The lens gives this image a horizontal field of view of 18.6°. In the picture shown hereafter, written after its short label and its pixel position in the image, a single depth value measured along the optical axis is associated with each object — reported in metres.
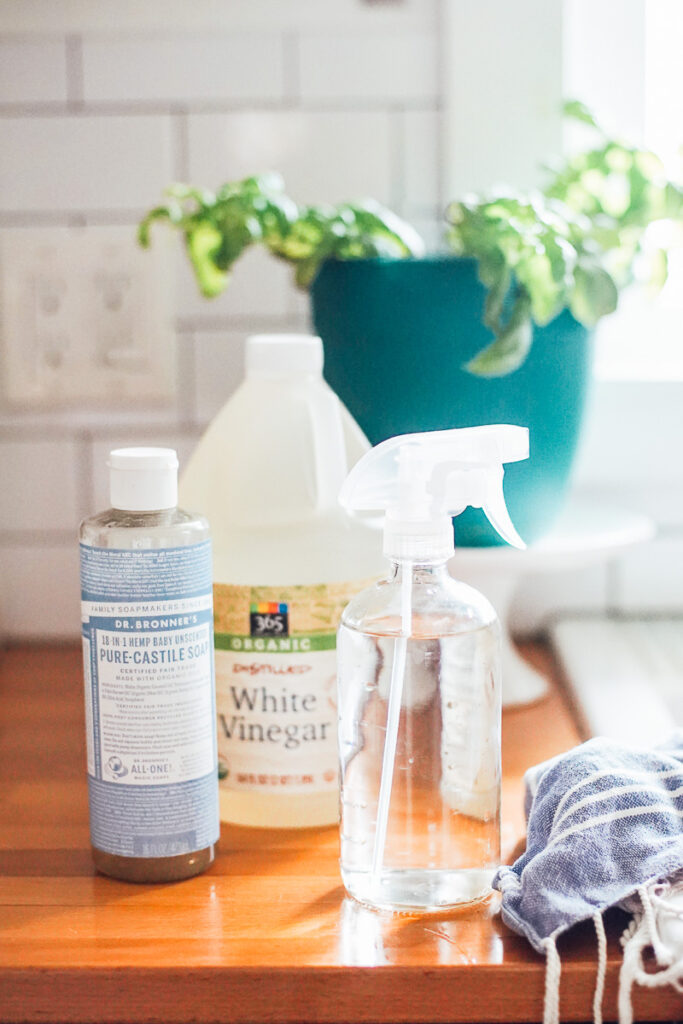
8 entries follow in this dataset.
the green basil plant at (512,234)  1.12
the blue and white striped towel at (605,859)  0.95
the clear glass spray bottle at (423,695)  1.00
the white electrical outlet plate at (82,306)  1.37
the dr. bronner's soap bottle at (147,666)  1.01
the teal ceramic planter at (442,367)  1.18
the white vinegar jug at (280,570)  1.07
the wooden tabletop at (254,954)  0.96
